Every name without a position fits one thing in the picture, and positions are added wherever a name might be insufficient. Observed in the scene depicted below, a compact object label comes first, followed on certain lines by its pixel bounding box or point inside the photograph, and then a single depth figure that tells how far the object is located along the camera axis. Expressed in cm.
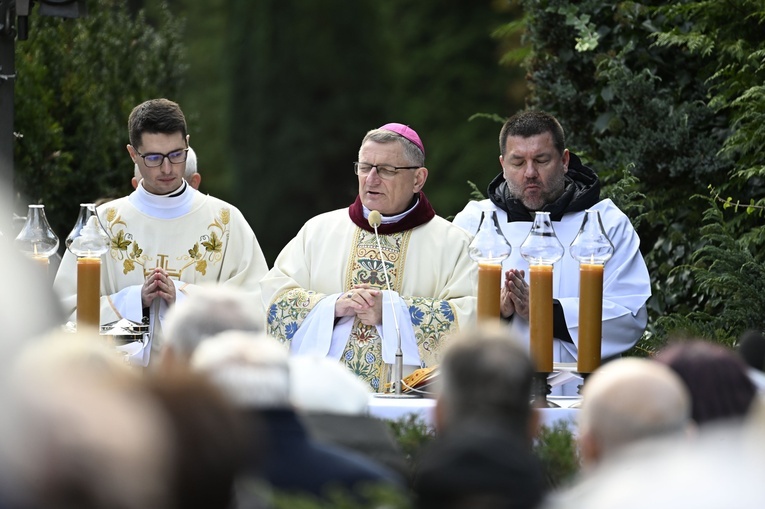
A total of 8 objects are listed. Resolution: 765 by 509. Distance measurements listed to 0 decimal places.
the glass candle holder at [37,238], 1103
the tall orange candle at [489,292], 1028
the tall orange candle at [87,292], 1052
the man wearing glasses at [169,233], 1305
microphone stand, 1090
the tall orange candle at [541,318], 1033
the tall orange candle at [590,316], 1042
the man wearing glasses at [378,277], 1235
